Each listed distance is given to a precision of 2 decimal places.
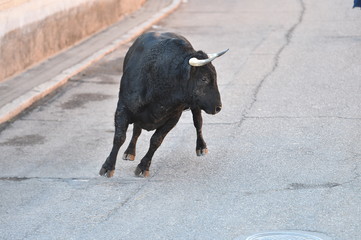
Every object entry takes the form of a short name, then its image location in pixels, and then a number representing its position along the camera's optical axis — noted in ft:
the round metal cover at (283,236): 47.42
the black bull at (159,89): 56.34
